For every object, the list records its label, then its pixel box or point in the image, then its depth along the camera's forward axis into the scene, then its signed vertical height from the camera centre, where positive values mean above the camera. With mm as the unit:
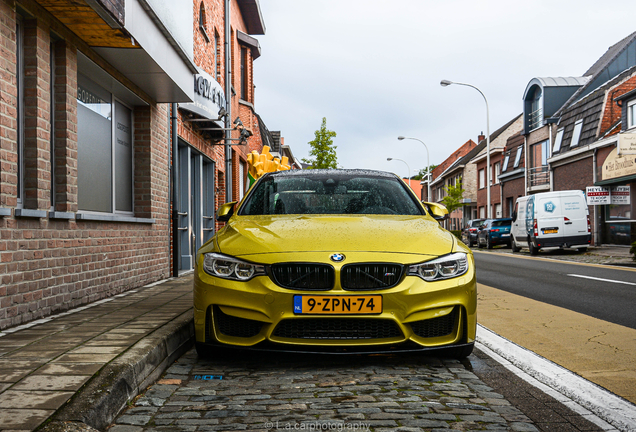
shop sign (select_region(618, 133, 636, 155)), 18375 +2288
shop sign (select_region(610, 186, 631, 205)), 20277 +798
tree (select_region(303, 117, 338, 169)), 36688 +4521
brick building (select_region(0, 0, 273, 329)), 5234 +966
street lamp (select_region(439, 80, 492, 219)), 32125 +6930
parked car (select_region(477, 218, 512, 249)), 26734 -536
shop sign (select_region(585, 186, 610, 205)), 20375 +792
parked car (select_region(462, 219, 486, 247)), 30950 -590
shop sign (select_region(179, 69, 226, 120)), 10780 +2445
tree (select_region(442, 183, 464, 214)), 46000 +1764
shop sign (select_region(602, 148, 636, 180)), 22141 +2054
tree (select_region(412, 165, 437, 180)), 105250 +8826
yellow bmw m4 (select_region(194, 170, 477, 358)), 3807 -448
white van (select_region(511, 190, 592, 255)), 19234 -26
